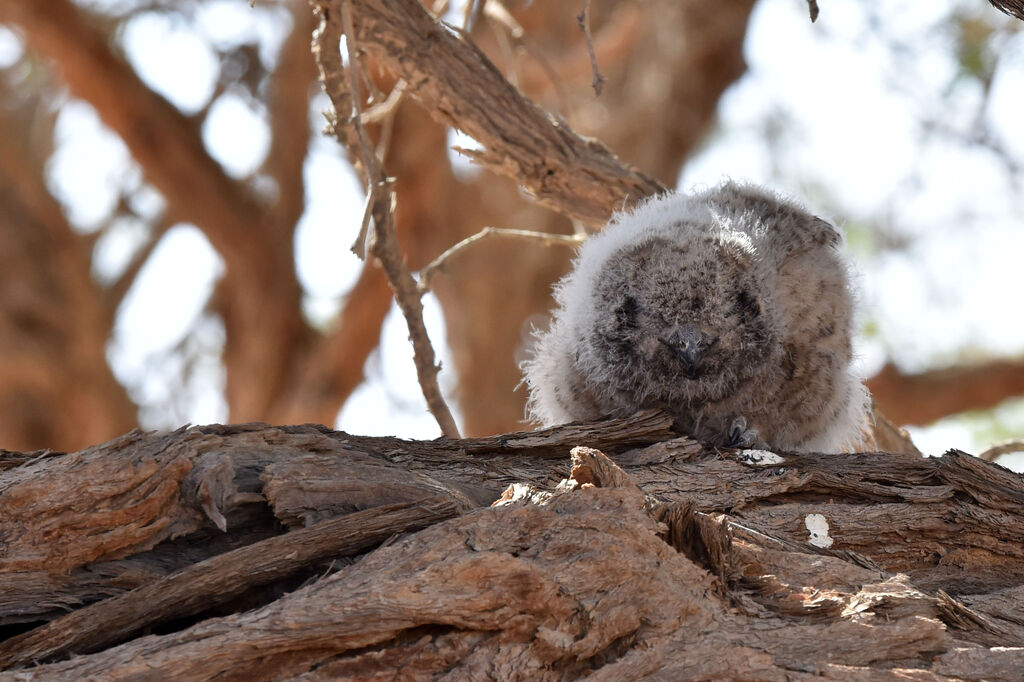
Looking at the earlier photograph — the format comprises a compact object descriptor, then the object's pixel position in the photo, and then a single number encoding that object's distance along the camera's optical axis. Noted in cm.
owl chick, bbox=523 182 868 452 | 652
